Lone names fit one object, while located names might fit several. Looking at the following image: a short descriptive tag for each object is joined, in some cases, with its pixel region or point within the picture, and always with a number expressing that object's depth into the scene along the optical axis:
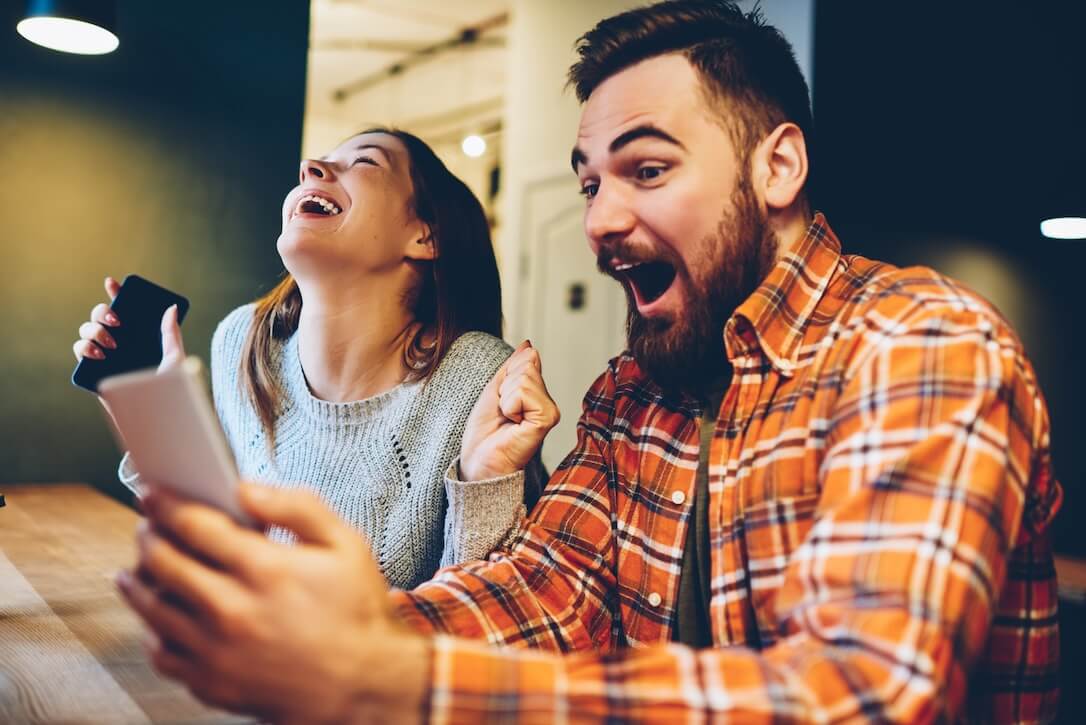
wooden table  0.81
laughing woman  1.43
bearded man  0.53
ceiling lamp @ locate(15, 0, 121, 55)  1.70
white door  3.62
